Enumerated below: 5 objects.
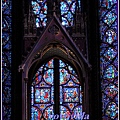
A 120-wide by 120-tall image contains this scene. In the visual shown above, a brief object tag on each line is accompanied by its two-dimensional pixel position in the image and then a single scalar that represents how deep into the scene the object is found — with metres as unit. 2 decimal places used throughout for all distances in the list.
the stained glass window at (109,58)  16.67
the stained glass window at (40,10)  17.83
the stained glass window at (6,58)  16.69
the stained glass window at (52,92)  16.95
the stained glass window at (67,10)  17.83
